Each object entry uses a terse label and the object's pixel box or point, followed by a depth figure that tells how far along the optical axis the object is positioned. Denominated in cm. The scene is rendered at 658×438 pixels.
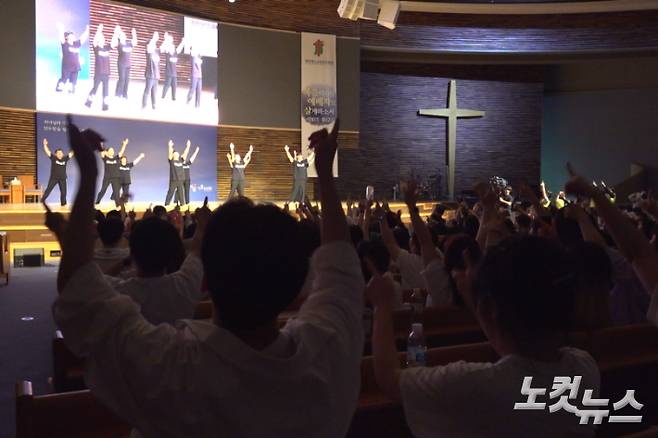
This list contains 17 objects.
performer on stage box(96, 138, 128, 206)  1278
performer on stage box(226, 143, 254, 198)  1506
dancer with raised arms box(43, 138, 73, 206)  1222
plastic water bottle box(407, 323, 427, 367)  247
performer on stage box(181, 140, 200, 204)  1405
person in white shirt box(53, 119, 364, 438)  107
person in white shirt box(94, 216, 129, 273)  399
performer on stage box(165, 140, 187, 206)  1384
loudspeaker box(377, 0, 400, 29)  1401
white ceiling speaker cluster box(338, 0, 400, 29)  1329
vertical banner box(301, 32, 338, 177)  1683
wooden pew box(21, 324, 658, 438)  225
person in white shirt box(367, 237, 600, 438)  135
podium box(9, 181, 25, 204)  1270
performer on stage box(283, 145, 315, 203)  1568
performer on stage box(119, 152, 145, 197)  1302
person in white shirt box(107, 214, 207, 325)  218
